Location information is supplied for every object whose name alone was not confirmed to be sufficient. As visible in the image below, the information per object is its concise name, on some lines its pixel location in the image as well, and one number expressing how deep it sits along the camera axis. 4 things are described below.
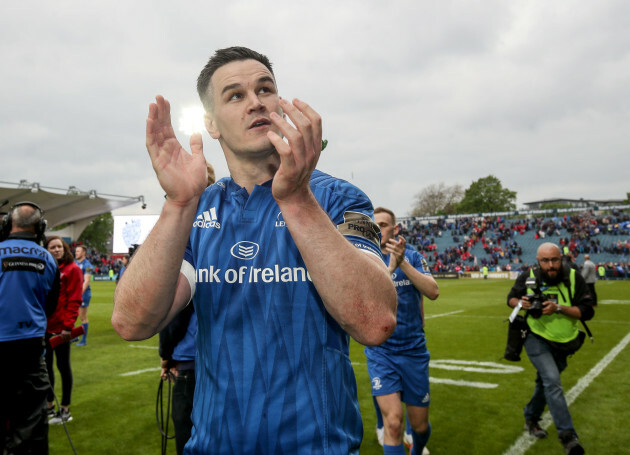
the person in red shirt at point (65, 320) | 6.20
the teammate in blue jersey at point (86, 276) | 11.11
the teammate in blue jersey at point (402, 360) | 4.99
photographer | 5.76
